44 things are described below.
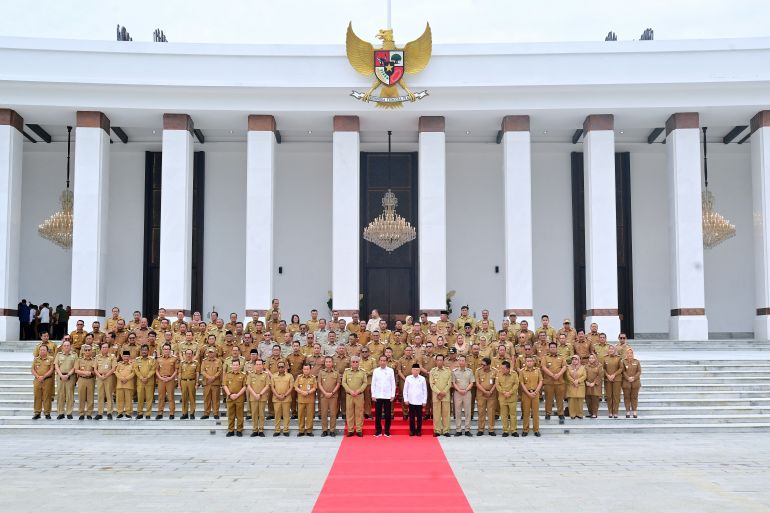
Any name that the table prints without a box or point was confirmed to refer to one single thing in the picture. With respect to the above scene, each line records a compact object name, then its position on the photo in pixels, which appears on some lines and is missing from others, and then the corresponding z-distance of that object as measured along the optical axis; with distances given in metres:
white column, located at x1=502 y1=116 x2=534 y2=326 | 20.77
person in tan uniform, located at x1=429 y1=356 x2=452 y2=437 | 13.50
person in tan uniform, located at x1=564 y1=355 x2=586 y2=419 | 13.95
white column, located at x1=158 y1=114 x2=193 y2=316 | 20.73
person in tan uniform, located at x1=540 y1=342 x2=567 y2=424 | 14.17
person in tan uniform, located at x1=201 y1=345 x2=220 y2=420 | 14.19
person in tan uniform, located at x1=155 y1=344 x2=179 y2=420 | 14.38
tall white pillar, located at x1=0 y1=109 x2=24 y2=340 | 20.40
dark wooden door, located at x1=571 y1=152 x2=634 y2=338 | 24.58
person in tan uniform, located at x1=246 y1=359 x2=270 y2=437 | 13.53
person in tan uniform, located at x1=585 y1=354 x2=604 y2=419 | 14.17
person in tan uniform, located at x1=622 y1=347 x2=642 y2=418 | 14.17
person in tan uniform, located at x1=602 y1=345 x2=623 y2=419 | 14.25
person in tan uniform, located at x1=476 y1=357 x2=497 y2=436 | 13.61
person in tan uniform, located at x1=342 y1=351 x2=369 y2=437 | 13.53
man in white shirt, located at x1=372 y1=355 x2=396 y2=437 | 13.45
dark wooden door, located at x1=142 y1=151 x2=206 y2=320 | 24.58
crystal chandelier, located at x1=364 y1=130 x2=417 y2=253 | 21.20
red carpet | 8.08
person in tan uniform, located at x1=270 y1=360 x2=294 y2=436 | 13.58
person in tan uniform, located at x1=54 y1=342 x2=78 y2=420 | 14.49
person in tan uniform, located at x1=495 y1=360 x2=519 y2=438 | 13.42
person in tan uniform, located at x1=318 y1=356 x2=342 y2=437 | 13.62
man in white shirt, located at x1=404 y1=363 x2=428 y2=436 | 13.50
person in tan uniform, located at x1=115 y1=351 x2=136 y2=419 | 14.33
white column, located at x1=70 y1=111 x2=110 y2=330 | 20.47
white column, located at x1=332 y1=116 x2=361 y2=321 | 20.95
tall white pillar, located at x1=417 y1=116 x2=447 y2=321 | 20.92
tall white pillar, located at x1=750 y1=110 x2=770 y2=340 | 20.78
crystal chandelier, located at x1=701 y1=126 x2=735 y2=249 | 21.69
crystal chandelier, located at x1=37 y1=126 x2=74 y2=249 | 21.72
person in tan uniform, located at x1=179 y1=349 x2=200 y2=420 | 14.41
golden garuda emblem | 20.34
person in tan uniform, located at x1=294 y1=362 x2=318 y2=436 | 13.53
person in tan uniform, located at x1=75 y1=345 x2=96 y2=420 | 14.47
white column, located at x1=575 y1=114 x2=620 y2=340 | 20.84
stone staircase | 13.95
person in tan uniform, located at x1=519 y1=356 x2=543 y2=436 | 13.47
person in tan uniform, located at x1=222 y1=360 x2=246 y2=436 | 13.49
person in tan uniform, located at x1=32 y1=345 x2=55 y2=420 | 14.48
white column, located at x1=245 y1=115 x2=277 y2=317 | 20.83
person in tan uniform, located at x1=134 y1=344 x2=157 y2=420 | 14.41
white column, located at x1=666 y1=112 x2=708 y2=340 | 20.72
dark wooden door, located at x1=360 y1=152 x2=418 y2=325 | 24.34
